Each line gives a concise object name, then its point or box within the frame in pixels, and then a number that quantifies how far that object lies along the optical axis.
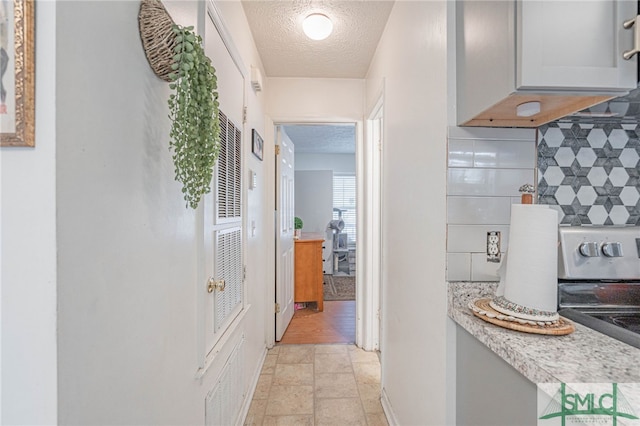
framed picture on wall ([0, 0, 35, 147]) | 0.52
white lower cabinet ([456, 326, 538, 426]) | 0.79
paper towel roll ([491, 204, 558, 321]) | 0.85
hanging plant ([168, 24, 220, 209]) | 0.82
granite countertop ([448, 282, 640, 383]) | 0.62
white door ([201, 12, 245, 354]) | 1.30
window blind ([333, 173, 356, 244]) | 6.23
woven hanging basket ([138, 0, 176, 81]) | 0.80
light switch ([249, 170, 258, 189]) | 2.11
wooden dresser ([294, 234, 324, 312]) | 3.72
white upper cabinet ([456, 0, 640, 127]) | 0.81
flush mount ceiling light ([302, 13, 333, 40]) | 1.87
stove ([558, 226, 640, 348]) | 1.05
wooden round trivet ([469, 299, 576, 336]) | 0.82
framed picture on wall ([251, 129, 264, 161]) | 2.18
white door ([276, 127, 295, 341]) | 2.92
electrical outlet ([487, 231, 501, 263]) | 1.15
